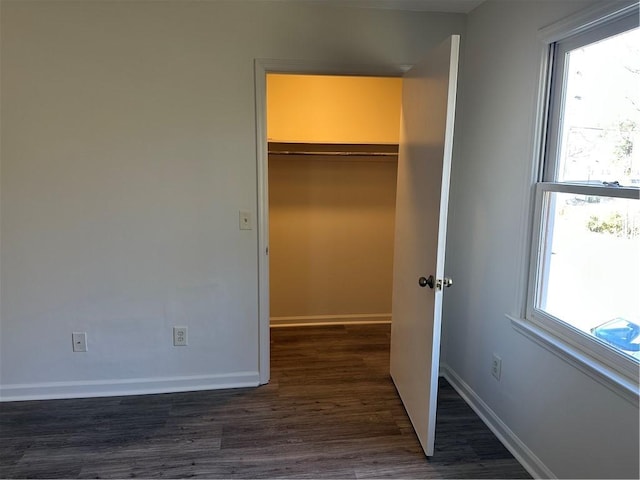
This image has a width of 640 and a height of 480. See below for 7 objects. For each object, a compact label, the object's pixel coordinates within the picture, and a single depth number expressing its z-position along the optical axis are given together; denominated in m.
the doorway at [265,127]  2.45
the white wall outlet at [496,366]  2.22
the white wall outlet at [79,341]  2.55
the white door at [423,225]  1.88
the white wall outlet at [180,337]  2.62
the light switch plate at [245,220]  2.55
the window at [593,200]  1.53
